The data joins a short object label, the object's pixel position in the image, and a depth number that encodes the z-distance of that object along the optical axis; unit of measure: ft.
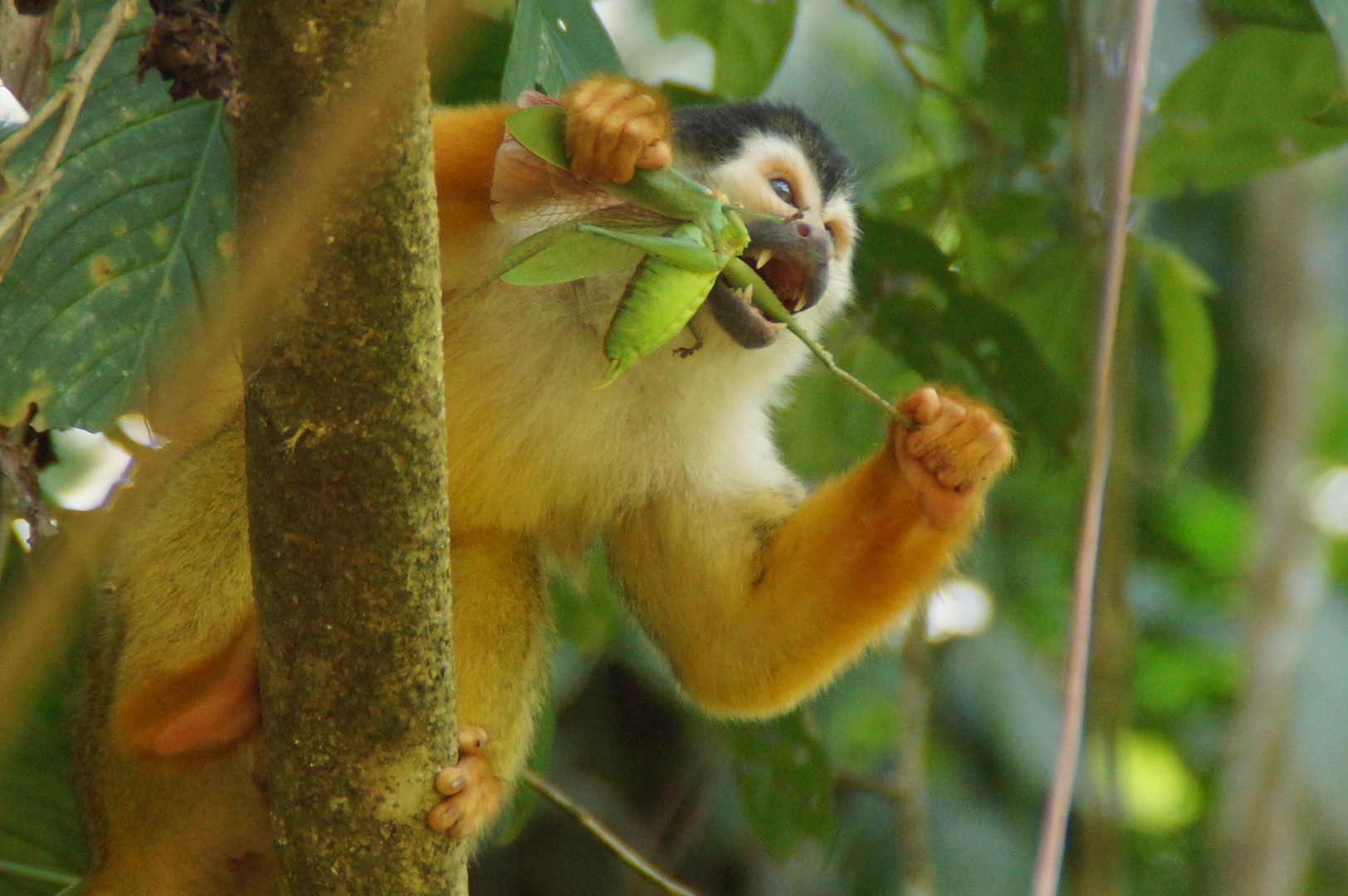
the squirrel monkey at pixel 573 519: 15.10
